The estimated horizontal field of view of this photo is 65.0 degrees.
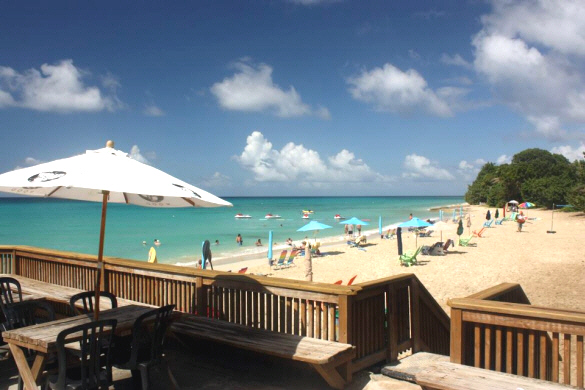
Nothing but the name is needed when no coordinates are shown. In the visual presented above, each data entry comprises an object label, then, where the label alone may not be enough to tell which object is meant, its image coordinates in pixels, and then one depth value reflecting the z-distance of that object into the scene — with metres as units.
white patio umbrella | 3.27
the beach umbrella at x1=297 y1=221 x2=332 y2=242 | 21.39
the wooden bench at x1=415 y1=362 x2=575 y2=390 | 3.25
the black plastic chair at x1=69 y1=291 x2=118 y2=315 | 4.50
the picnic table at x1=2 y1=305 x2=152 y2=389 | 3.37
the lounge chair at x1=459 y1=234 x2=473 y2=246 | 21.86
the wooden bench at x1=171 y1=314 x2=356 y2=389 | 3.81
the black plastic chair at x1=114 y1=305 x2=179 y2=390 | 3.62
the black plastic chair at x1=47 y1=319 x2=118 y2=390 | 3.19
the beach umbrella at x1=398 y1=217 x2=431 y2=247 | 20.89
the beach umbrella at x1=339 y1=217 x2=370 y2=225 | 23.55
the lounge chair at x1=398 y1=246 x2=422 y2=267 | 16.72
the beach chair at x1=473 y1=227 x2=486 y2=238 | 26.05
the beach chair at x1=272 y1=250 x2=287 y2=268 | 18.20
